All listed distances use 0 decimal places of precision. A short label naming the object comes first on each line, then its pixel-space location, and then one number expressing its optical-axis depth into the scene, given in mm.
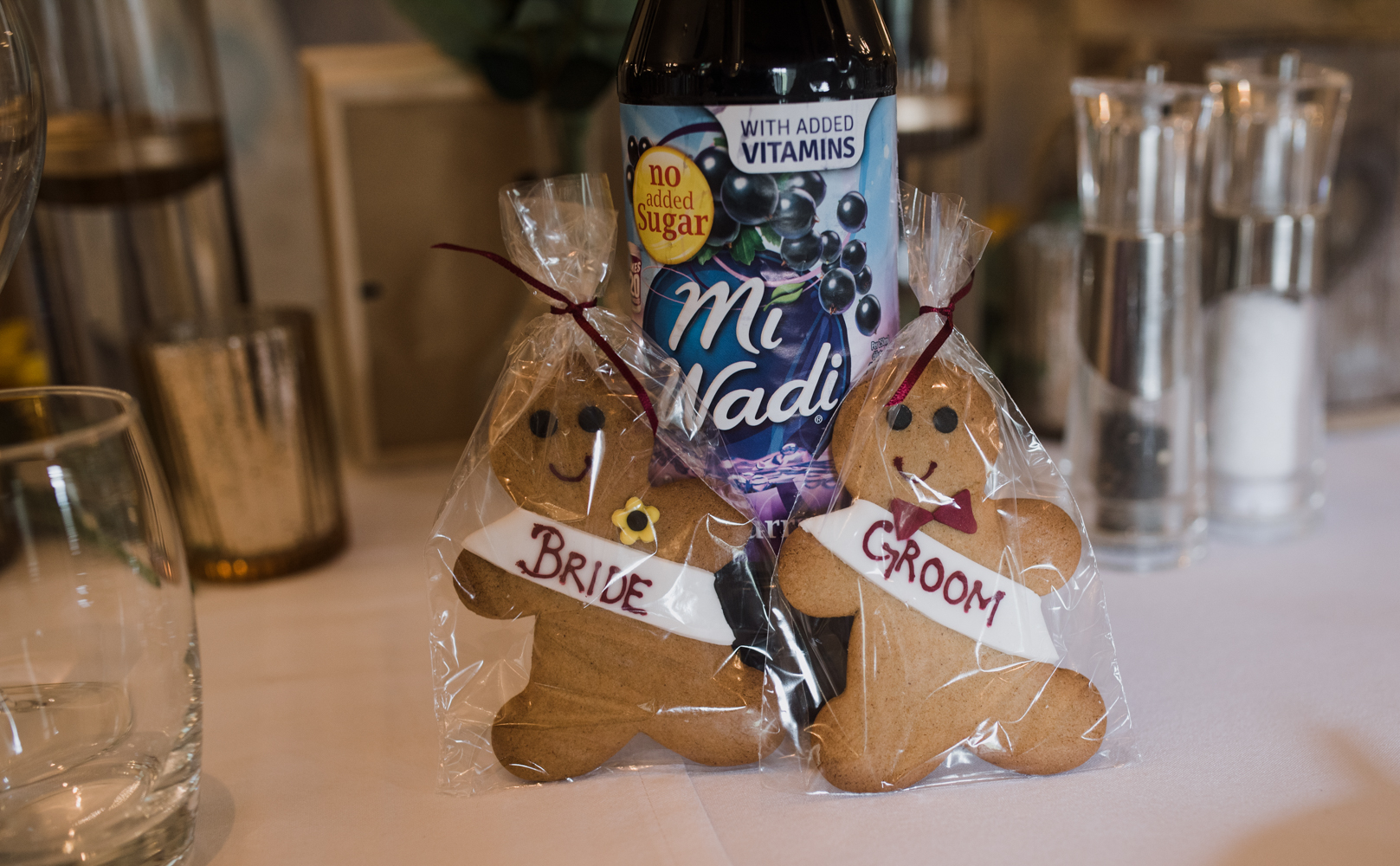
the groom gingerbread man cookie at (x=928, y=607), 450
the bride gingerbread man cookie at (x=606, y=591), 456
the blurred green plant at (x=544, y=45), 687
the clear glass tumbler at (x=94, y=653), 377
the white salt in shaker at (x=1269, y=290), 641
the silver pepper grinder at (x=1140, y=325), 594
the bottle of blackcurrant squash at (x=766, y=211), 428
